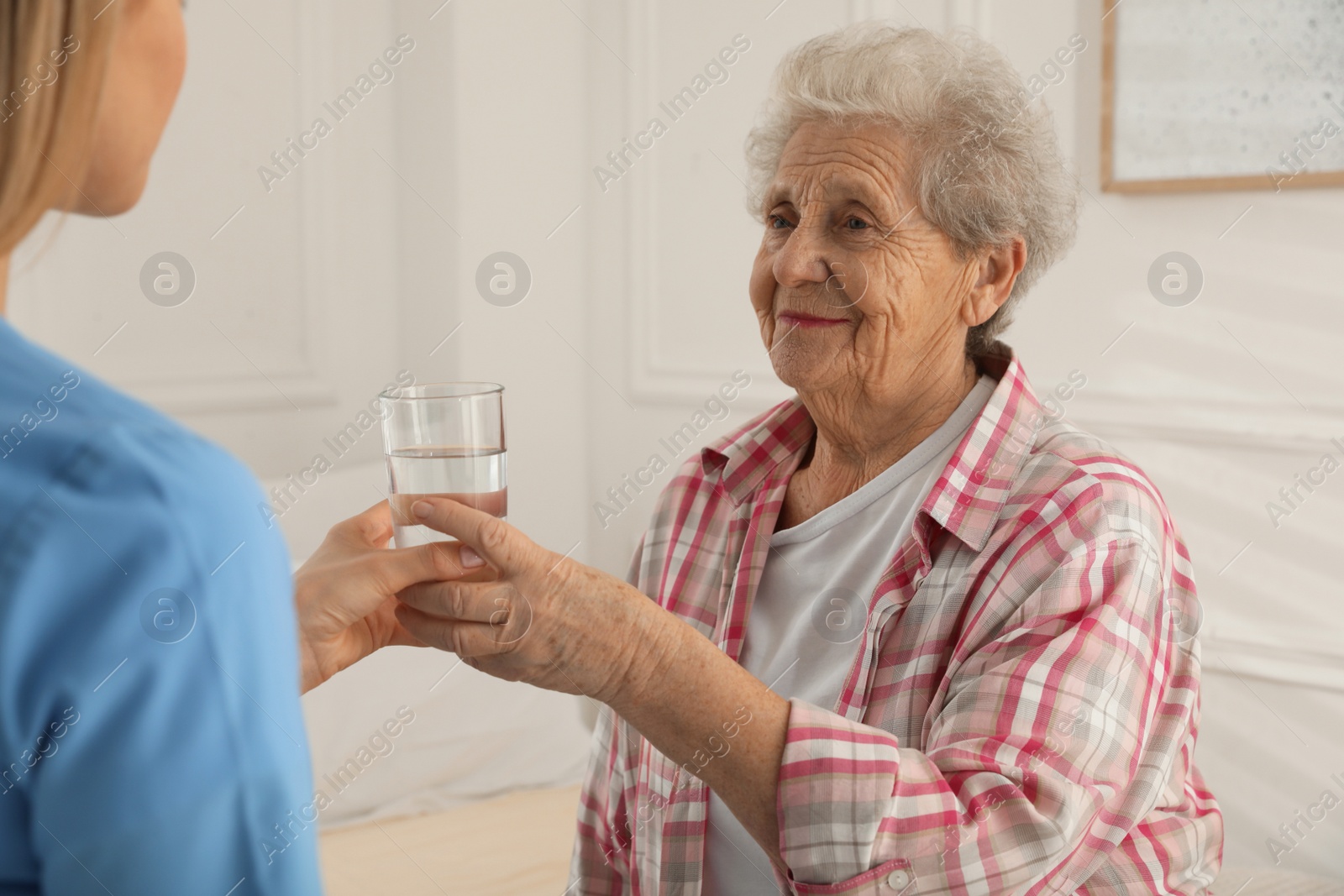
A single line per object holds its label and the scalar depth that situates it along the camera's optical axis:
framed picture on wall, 2.17
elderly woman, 1.03
